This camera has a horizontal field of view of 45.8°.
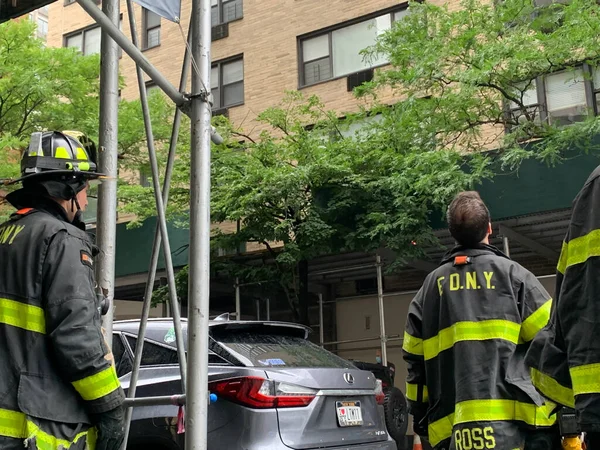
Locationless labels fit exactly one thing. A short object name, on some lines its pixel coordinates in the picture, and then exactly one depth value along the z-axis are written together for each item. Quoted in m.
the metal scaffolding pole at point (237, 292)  15.93
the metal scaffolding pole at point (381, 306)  13.70
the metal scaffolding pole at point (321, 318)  17.92
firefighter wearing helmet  2.49
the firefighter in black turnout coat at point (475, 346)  3.18
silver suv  4.59
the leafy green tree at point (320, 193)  12.73
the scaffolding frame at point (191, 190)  3.16
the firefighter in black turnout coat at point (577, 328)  1.79
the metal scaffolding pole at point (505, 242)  13.09
